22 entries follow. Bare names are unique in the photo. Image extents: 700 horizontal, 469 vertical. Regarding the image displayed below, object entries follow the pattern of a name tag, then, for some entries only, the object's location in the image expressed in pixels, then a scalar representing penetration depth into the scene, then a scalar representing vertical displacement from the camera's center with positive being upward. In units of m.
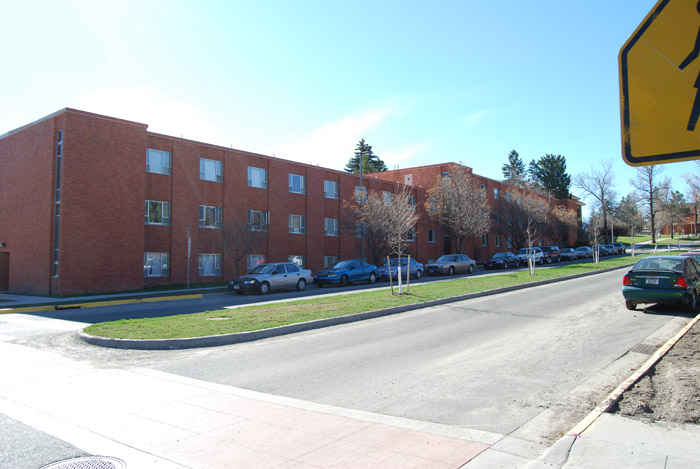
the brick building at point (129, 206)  23.58 +3.14
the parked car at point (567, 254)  53.80 +0.16
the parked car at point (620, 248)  61.63 +0.91
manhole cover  4.19 -1.83
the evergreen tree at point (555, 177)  89.31 +15.03
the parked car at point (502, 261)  39.66 -0.41
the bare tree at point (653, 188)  54.88 +8.77
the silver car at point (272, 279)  23.02 -1.03
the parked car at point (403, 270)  29.78 -0.81
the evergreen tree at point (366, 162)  83.19 +17.52
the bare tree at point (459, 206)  40.06 +4.37
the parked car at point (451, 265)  33.41 -0.63
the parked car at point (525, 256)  42.54 -0.02
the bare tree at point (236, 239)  27.75 +1.19
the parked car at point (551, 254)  47.97 +0.17
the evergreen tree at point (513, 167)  97.24 +18.66
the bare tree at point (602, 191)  66.06 +9.06
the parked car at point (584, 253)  56.27 +0.21
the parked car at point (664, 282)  12.17 -0.74
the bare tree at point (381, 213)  32.34 +3.12
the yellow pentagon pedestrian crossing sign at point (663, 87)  2.55 +0.94
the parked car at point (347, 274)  27.27 -0.94
